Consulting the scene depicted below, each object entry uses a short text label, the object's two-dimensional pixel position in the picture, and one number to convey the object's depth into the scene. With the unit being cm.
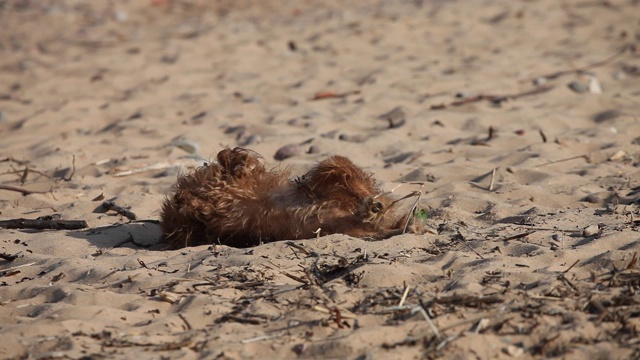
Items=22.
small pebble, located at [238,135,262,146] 1377
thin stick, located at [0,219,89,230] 991
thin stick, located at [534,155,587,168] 1177
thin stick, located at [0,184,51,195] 1130
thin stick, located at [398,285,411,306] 702
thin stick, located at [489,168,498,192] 1068
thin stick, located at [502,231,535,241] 845
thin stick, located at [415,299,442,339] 645
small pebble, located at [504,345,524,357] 629
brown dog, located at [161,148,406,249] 832
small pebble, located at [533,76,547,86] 1647
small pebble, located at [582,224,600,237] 850
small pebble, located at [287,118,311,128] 1481
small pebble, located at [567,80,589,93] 1575
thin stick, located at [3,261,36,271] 868
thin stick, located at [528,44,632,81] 1684
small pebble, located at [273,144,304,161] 1294
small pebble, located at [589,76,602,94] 1557
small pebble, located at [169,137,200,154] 1351
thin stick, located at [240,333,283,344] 657
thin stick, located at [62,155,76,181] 1238
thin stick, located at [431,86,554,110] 1517
